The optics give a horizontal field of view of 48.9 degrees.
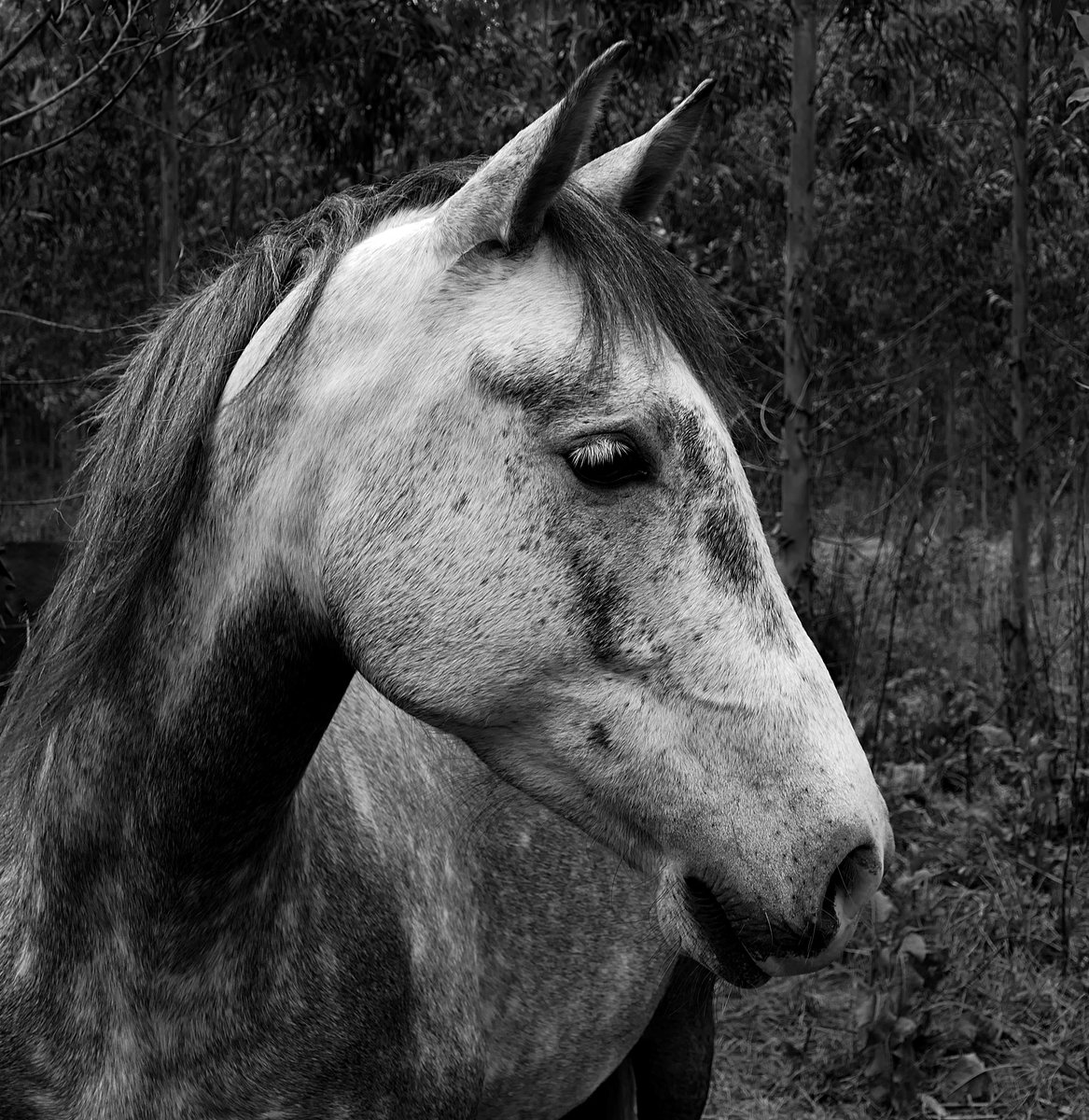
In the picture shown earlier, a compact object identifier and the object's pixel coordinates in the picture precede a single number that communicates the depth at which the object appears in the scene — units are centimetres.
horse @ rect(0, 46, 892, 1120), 143
